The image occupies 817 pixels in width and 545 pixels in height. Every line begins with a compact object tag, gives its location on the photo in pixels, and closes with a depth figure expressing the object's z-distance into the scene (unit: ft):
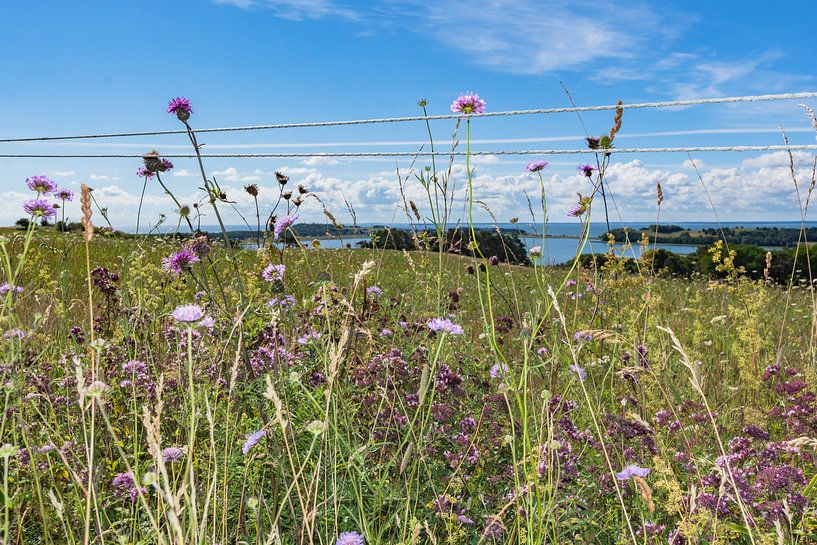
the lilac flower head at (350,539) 4.66
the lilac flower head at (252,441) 5.49
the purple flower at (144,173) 8.82
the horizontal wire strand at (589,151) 8.91
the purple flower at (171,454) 5.99
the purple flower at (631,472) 5.31
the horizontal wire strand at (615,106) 8.73
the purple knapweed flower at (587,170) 9.41
